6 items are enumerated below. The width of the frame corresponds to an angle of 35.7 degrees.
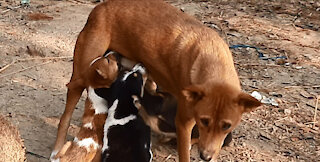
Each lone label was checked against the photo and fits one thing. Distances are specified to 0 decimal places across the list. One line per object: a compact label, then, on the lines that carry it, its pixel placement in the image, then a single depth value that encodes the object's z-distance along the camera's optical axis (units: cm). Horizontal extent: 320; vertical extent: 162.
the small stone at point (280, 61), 744
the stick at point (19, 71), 673
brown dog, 409
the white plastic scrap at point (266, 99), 629
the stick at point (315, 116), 593
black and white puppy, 442
